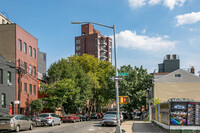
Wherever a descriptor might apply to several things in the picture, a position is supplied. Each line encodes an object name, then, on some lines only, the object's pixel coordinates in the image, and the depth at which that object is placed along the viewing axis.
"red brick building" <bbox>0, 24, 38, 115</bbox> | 36.28
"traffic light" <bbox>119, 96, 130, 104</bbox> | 18.08
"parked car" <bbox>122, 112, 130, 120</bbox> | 50.09
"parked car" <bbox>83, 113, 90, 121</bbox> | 47.53
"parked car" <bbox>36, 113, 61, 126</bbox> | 28.08
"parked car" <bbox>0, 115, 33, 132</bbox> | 20.09
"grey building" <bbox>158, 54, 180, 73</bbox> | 63.45
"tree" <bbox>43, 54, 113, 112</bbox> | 39.09
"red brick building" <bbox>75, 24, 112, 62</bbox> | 109.12
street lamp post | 17.41
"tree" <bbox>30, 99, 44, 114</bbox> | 38.19
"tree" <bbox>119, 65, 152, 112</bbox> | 44.03
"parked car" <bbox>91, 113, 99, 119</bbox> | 55.88
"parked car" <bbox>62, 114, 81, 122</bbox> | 37.66
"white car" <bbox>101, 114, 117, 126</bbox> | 27.69
